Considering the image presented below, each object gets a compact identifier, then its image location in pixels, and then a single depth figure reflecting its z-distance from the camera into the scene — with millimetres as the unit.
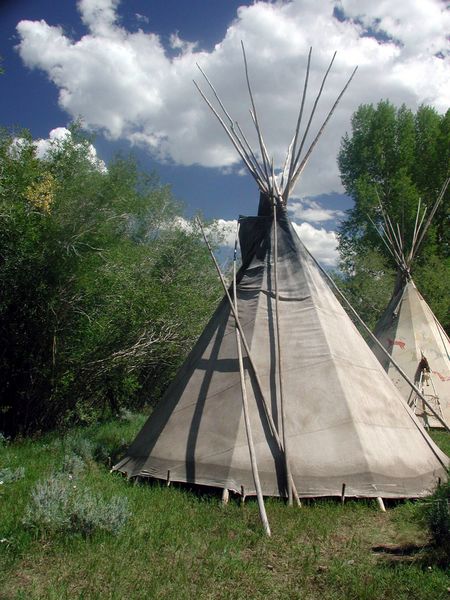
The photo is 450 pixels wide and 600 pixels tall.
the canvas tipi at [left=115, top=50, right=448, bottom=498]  4645
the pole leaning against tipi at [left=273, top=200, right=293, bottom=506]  4461
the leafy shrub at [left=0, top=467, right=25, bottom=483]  4809
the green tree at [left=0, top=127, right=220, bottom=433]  6863
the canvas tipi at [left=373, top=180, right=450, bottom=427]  10484
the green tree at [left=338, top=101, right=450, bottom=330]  19000
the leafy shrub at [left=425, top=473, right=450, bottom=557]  3477
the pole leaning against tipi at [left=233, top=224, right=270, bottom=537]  3921
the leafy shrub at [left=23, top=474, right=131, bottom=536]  3543
